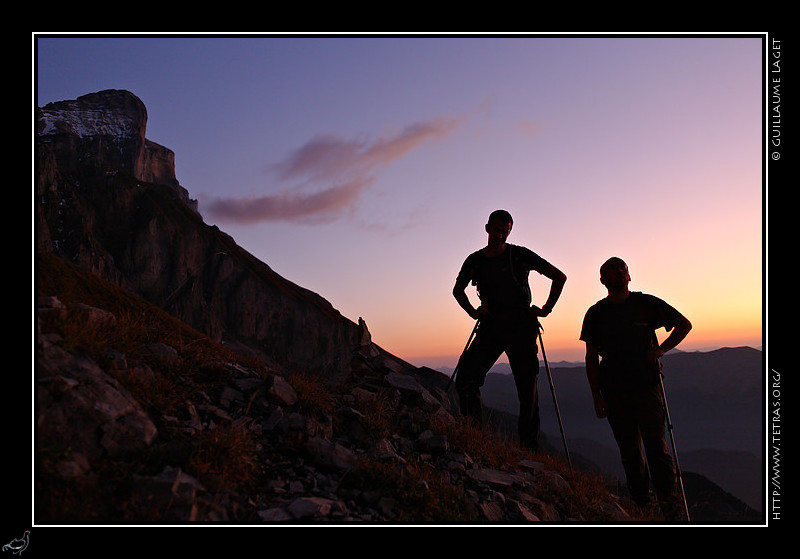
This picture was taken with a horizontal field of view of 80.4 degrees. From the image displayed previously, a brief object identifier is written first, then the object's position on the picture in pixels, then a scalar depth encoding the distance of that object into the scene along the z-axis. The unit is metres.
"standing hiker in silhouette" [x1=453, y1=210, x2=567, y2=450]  7.02
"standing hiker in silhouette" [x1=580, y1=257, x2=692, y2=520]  5.66
